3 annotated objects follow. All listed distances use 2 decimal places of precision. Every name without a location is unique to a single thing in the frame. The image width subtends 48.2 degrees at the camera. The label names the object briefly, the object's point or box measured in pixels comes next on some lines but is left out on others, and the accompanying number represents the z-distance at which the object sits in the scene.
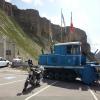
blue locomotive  8.30
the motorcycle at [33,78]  6.85
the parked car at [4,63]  16.06
